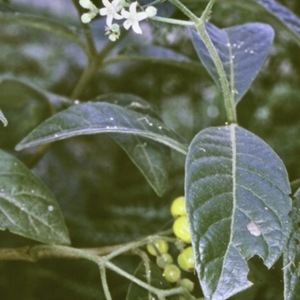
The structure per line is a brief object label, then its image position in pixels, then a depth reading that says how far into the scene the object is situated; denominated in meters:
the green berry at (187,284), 0.50
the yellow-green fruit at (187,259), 0.50
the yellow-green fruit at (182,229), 0.49
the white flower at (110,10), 0.47
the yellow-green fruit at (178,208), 0.50
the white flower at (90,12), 0.48
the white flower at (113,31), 0.47
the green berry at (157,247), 0.51
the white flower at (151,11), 0.46
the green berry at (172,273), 0.51
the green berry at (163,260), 0.51
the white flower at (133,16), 0.46
